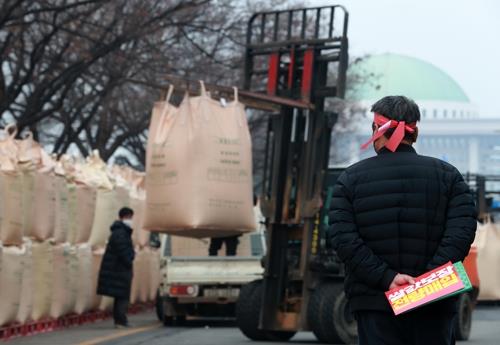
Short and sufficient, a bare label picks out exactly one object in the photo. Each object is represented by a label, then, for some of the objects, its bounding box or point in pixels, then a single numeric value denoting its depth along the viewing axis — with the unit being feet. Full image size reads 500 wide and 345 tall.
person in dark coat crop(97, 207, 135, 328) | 63.87
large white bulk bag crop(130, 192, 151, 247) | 77.82
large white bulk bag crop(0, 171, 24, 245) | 52.34
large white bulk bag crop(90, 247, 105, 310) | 67.41
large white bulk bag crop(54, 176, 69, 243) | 59.52
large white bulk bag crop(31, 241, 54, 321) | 57.81
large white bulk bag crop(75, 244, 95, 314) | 64.13
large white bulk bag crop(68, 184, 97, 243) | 63.52
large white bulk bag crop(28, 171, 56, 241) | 56.29
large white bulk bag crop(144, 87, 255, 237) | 50.39
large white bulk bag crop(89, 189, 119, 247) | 68.90
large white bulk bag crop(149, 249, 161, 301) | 82.64
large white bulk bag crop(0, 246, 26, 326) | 52.16
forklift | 50.26
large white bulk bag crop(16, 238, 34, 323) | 54.85
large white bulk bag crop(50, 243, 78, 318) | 60.29
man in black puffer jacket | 20.36
